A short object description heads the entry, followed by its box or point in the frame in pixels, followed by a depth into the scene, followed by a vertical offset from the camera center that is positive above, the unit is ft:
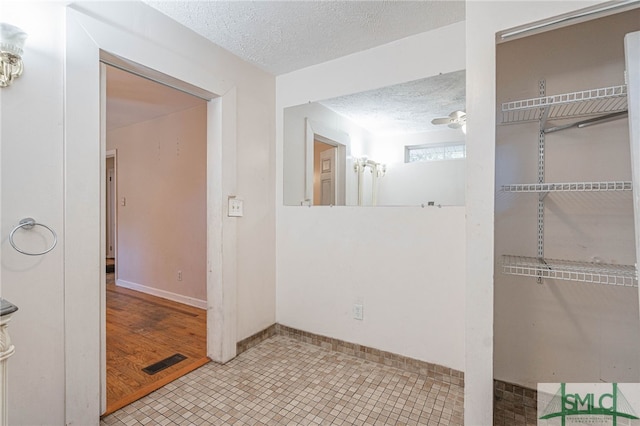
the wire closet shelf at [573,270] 4.55 -0.87
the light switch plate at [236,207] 7.23 +0.19
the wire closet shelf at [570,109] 4.86 +1.79
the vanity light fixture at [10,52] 3.74 +2.08
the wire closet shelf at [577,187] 4.34 +0.41
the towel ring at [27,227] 4.08 -0.16
